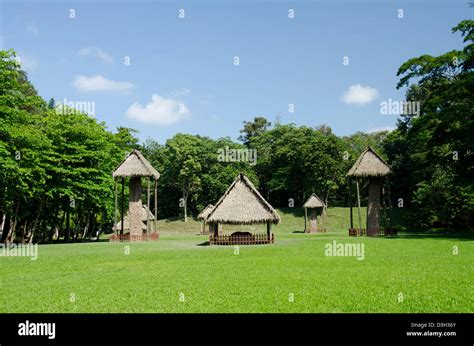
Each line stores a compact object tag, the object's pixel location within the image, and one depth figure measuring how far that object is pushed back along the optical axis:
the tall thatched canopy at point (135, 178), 31.16
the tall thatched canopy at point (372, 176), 30.84
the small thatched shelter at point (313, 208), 41.99
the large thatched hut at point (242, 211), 24.75
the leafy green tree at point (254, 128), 73.00
